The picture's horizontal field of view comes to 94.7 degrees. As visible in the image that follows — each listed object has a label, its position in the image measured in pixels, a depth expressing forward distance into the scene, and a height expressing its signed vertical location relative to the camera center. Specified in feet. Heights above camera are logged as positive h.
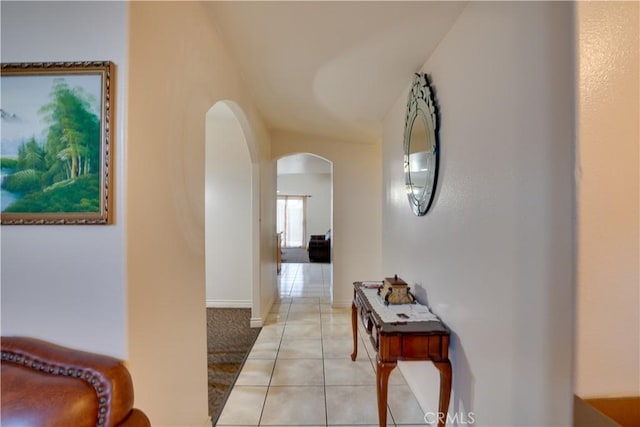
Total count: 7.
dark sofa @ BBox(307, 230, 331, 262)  27.27 -3.47
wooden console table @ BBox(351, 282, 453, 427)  4.97 -2.35
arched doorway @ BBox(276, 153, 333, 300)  39.09 +0.94
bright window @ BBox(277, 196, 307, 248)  39.06 -0.93
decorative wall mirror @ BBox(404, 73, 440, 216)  5.82 +1.46
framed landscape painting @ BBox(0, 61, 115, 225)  3.05 +0.73
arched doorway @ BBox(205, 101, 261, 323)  13.62 -0.27
